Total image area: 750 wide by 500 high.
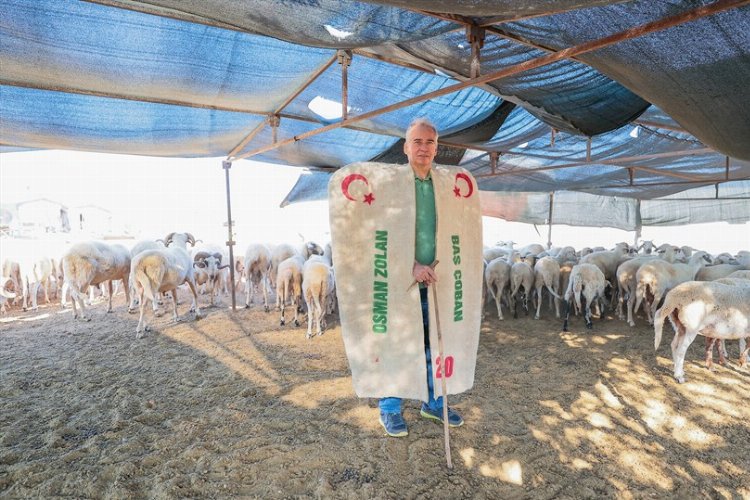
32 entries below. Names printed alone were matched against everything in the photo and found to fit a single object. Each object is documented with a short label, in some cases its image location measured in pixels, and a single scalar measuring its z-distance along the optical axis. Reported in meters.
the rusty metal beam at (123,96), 4.10
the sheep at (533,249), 10.66
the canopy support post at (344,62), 4.05
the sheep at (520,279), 7.30
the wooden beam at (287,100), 4.44
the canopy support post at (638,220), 16.38
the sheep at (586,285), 6.54
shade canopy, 2.44
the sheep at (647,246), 9.50
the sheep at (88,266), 7.08
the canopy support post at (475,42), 3.10
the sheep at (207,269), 8.62
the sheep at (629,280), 6.76
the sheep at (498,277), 7.41
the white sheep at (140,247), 8.20
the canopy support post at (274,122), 5.98
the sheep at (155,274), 6.48
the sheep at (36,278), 8.80
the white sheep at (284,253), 9.03
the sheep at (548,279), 7.28
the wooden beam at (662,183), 8.93
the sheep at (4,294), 7.85
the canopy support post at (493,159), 8.55
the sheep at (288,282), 7.04
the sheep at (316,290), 6.20
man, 2.76
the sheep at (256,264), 8.83
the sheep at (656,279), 6.17
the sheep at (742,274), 5.55
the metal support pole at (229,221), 7.91
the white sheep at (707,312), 4.10
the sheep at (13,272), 9.08
